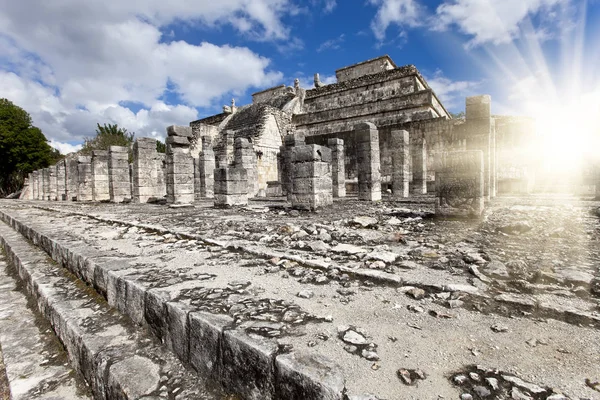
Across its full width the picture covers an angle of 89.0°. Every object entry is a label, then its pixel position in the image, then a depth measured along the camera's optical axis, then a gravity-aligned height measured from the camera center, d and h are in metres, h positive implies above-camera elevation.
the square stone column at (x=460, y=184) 5.35 +0.12
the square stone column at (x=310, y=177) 7.81 +0.44
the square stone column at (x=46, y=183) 21.10 +1.12
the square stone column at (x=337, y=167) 11.30 +1.02
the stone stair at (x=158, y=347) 1.46 -0.97
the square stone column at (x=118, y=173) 13.77 +1.10
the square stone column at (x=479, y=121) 7.96 +1.84
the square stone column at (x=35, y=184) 23.42 +1.20
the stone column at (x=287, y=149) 12.06 +2.00
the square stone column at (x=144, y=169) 12.50 +1.15
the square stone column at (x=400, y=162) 11.71 +1.18
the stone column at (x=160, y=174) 13.06 +1.16
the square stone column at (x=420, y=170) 12.98 +0.96
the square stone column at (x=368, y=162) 10.59 +1.07
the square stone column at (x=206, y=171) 16.06 +1.33
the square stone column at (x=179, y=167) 10.84 +1.06
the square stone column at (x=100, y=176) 15.18 +1.11
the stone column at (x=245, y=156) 13.13 +1.76
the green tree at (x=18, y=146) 29.92 +5.38
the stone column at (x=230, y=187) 9.63 +0.27
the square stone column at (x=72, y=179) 18.00 +1.18
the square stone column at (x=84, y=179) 16.59 +1.06
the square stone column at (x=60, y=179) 19.72 +1.28
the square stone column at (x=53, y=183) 20.33 +1.05
